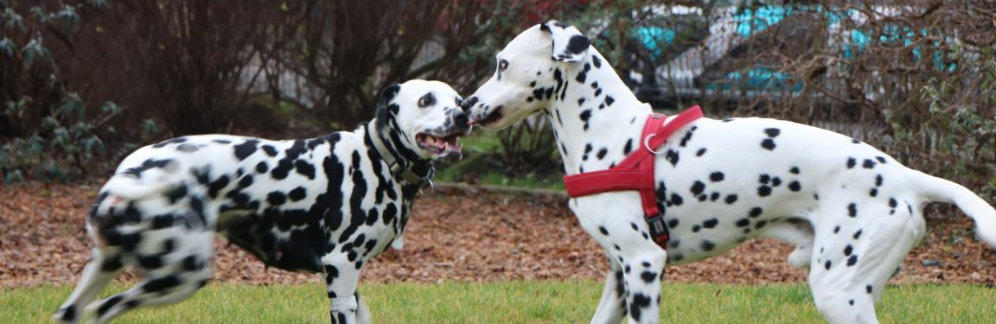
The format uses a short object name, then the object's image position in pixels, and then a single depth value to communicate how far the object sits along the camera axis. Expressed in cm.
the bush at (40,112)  975
